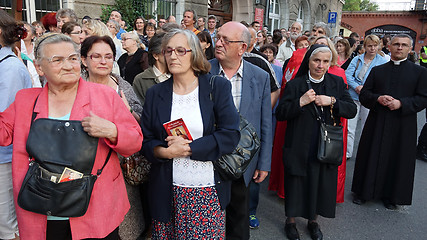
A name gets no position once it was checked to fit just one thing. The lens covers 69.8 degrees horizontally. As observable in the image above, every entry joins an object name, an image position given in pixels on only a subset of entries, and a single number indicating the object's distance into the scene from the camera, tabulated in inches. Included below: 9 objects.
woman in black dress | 121.5
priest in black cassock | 150.1
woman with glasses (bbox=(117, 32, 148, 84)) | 178.2
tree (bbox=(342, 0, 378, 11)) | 2551.7
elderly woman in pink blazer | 70.2
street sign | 617.9
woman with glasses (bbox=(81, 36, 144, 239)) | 97.3
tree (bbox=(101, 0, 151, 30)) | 333.8
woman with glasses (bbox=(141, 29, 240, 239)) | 82.7
